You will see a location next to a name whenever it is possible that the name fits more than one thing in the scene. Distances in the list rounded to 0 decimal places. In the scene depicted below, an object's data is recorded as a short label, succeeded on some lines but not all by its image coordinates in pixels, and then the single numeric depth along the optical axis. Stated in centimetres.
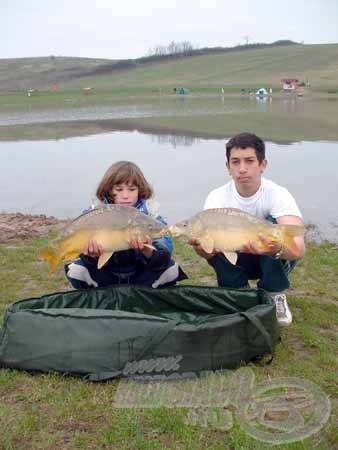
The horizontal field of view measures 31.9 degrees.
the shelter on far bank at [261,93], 4769
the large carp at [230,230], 373
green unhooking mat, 342
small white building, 5509
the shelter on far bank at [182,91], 5822
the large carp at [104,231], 382
